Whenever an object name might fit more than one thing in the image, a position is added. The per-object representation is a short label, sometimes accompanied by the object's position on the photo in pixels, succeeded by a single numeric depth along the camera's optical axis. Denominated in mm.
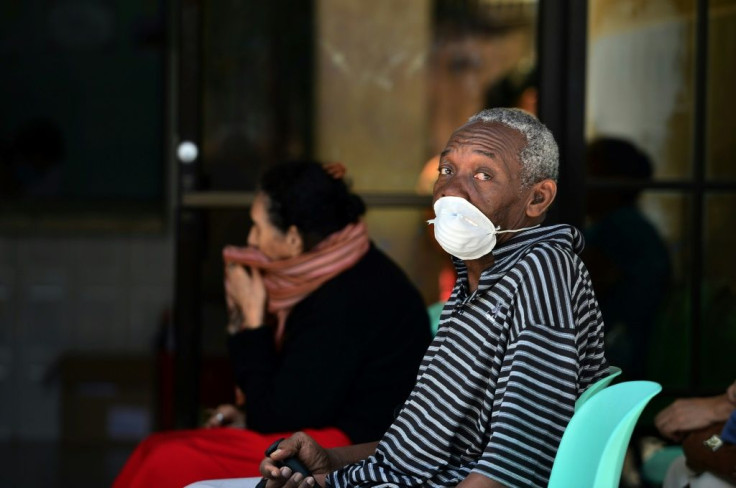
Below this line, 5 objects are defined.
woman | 4785
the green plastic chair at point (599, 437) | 3145
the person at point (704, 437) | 4332
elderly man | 3369
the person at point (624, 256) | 6449
